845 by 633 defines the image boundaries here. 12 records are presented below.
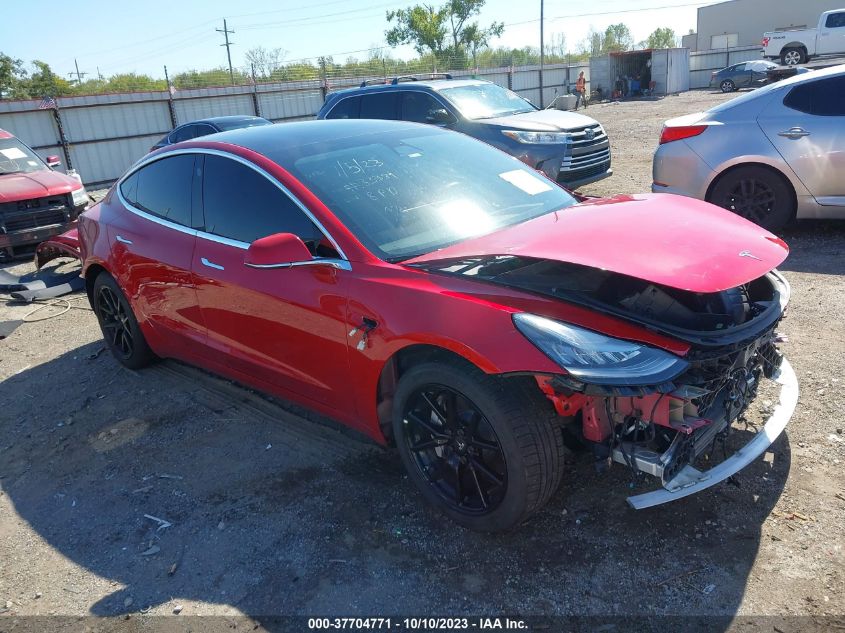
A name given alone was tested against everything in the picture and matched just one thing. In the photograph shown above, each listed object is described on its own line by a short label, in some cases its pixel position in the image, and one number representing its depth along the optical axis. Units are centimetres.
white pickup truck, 3166
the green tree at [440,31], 6656
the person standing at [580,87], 3381
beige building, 5734
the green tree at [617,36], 8415
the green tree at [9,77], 4203
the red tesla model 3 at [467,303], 259
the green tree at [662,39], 8894
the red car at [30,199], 943
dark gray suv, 921
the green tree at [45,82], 3858
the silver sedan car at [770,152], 643
